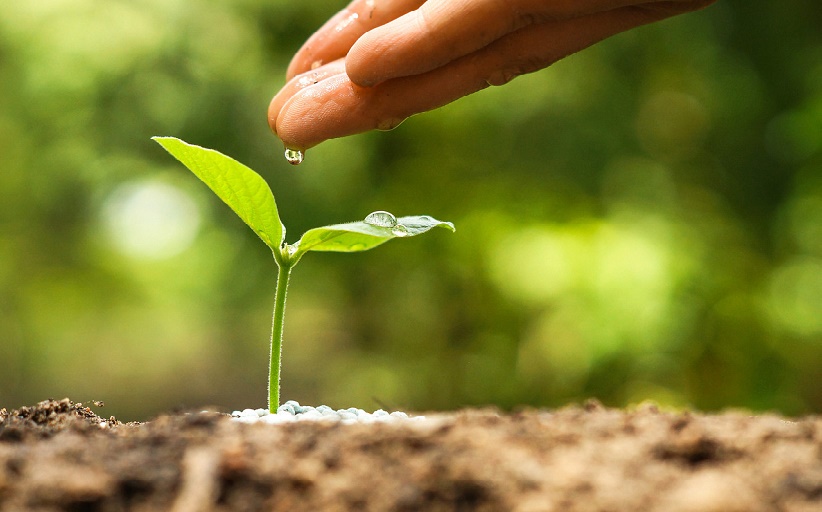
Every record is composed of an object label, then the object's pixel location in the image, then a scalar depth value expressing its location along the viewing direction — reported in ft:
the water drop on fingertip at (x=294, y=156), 1.60
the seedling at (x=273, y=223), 1.44
